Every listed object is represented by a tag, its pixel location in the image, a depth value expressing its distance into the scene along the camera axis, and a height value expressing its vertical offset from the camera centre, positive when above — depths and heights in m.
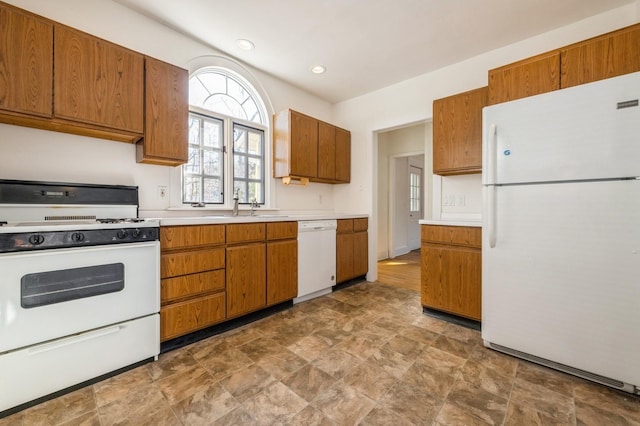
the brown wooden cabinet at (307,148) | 3.17 +0.83
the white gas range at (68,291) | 1.33 -0.45
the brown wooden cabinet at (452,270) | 2.26 -0.51
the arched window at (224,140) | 2.65 +0.79
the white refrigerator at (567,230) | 1.47 -0.10
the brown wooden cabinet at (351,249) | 3.29 -0.47
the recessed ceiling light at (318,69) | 3.06 +1.68
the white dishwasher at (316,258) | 2.84 -0.51
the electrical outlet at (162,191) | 2.35 +0.19
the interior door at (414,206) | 6.20 +0.18
